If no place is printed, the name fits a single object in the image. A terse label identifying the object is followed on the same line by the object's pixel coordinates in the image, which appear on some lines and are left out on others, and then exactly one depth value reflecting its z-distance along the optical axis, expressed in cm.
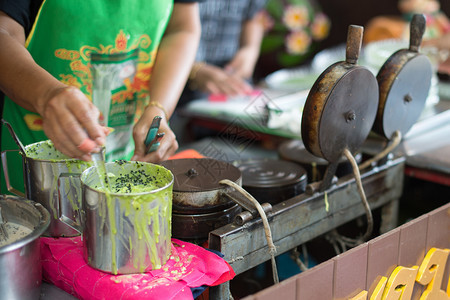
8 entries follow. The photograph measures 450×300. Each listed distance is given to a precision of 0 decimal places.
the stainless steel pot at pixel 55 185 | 107
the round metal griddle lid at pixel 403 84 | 140
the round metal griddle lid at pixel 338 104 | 118
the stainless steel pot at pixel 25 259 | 86
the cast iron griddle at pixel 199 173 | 114
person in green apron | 121
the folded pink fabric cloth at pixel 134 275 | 95
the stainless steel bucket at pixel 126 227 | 92
